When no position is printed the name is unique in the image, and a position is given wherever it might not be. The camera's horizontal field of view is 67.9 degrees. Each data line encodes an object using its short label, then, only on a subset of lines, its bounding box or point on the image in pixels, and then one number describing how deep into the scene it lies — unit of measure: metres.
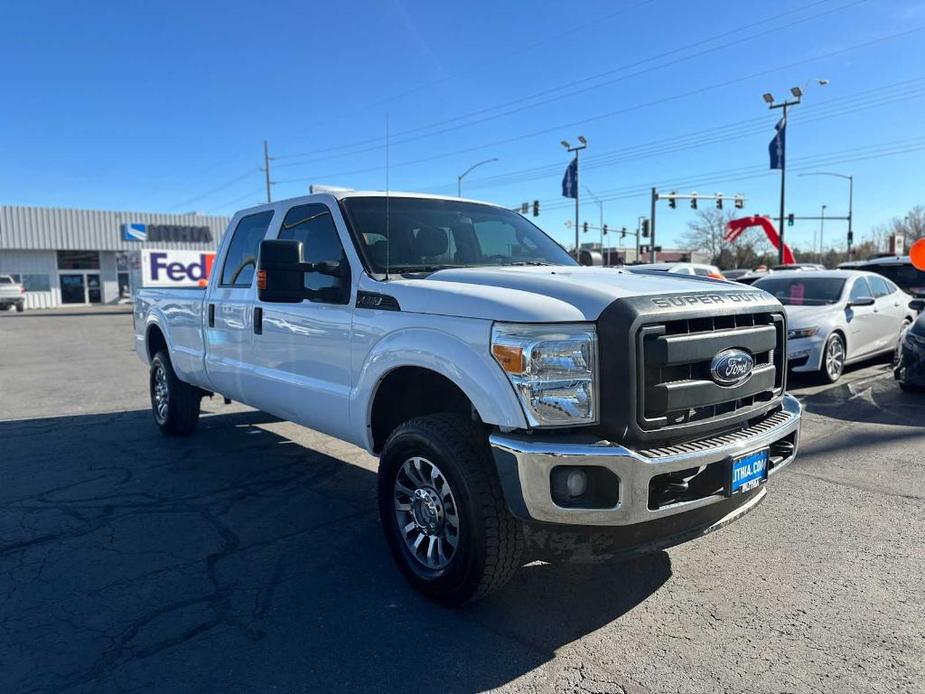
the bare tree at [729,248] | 68.94
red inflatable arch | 36.15
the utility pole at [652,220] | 41.36
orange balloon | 12.14
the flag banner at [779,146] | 31.28
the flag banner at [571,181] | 39.03
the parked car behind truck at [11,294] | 37.28
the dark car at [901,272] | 14.37
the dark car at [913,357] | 8.02
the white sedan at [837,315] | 8.99
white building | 41.78
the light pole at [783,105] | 31.02
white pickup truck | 2.88
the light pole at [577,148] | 38.22
